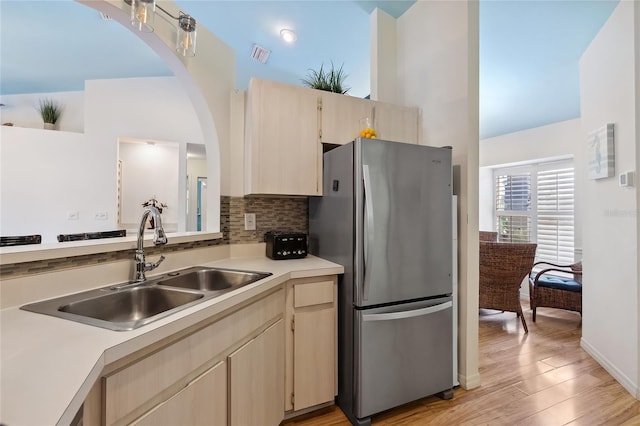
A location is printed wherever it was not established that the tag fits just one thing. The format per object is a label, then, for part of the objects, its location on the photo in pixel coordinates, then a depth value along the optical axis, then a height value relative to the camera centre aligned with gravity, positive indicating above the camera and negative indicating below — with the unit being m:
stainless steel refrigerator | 1.68 -0.34
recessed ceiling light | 2.93 +1.85
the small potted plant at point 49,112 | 3.95 +1.41
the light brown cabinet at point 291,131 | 1.97 +0.61
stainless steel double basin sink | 1.02 -0.35
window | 4.10 +0.15
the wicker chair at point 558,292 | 3.26 -0.86
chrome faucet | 1.42 -0.12
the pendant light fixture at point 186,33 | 1.51 +0.96
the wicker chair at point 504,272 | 3.12 -0.60
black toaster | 2.06 -0.21
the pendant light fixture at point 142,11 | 1.27 +0.90
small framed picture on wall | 2.25 +0.52
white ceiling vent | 3.25 +1.87
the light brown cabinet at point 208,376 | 0.80 -0.56
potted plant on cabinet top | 2.32 +1.07
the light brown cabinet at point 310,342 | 1.68 -0.75
